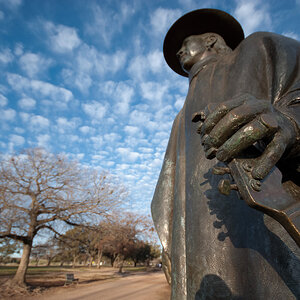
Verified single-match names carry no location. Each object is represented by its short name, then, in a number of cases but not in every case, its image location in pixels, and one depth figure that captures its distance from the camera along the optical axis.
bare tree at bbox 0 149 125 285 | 13.62
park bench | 16.14
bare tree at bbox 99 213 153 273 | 15.37
